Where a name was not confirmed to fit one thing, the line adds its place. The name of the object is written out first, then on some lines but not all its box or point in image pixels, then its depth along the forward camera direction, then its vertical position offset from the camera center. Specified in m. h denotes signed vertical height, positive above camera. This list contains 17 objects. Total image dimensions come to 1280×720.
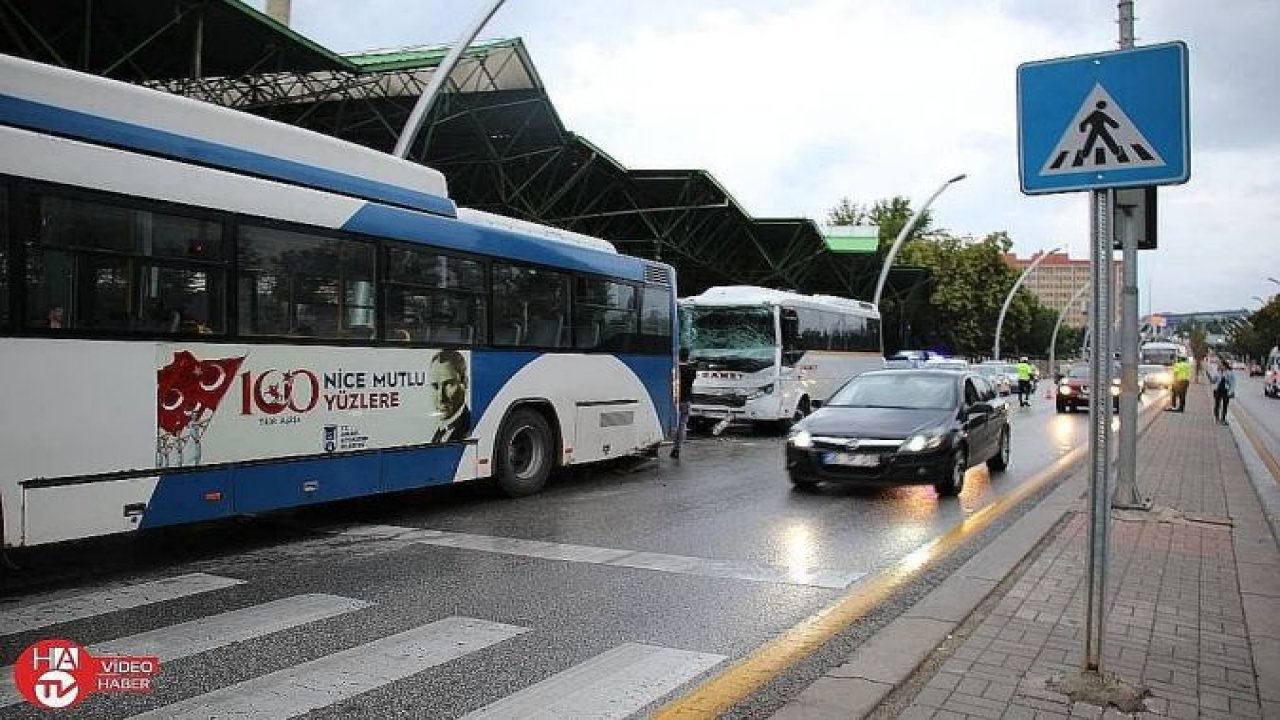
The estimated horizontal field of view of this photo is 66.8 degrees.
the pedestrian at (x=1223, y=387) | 24.88 -0.70
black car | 10.39 -0.81
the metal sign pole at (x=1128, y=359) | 9.35 +0.01
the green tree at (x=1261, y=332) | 91.00 +2.89
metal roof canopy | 16.03 +5.49
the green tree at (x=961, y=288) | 61.69 +4.64
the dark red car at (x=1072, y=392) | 30.06 -0.99
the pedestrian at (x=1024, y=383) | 33.62 -0.81
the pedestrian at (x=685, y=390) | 15.64 -0.47
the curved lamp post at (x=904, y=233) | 32.04 +4.33
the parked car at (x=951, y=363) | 28.55 -0.08
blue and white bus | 6.06 +0.32
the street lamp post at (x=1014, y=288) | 47.56 +3.73
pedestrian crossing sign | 4.21 +1.07
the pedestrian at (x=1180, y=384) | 30.38 -0.74
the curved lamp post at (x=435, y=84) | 14.97 +4.37
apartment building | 183.25 +15.90
